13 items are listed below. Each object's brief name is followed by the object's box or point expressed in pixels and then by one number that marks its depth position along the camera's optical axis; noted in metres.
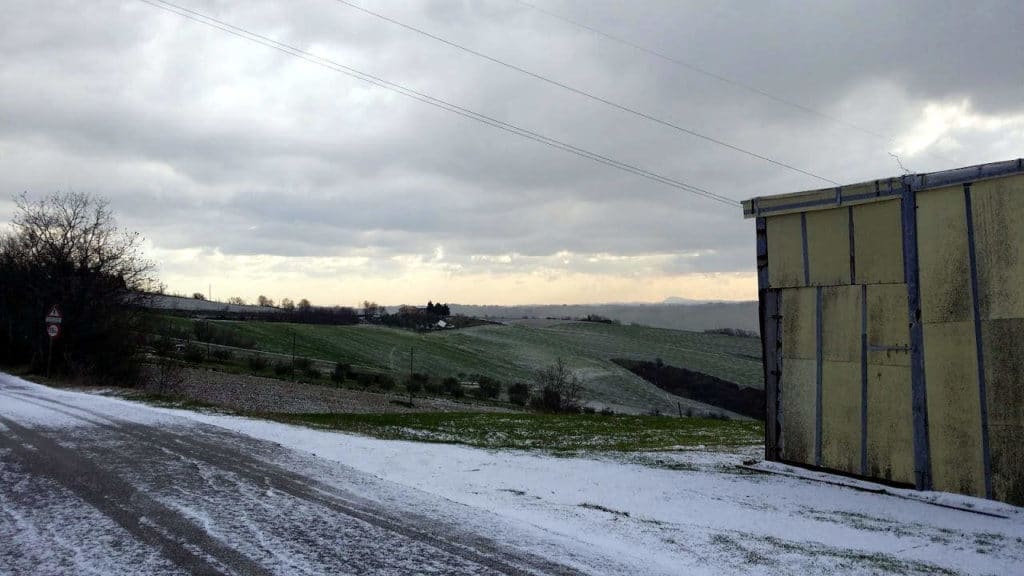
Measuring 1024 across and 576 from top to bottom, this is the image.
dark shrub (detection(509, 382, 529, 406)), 43.10
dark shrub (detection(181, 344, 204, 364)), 41.66
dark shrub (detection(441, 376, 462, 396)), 44.41
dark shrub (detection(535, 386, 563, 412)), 36.97
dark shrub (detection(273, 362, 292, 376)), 42.25
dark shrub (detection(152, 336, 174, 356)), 38.33
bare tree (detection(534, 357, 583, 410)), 37.34
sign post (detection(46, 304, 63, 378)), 24.91
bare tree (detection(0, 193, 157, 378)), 31.23
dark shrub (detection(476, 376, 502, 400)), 45.09
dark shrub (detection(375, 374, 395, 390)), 42.83
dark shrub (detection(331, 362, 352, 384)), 42.41
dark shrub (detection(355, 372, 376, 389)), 42.19
